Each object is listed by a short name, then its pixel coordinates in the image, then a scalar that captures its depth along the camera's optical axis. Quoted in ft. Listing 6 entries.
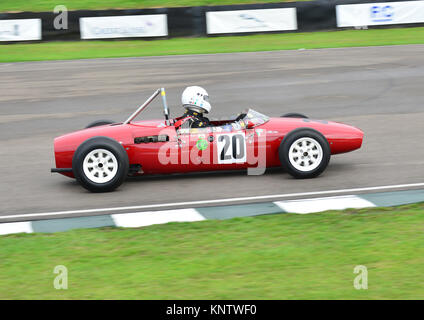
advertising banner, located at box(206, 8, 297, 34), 88.33
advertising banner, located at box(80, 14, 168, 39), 88.63
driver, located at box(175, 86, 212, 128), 31.19
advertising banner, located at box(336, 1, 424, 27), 88.74
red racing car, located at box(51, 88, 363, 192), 29.17
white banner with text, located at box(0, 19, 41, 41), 87.97
